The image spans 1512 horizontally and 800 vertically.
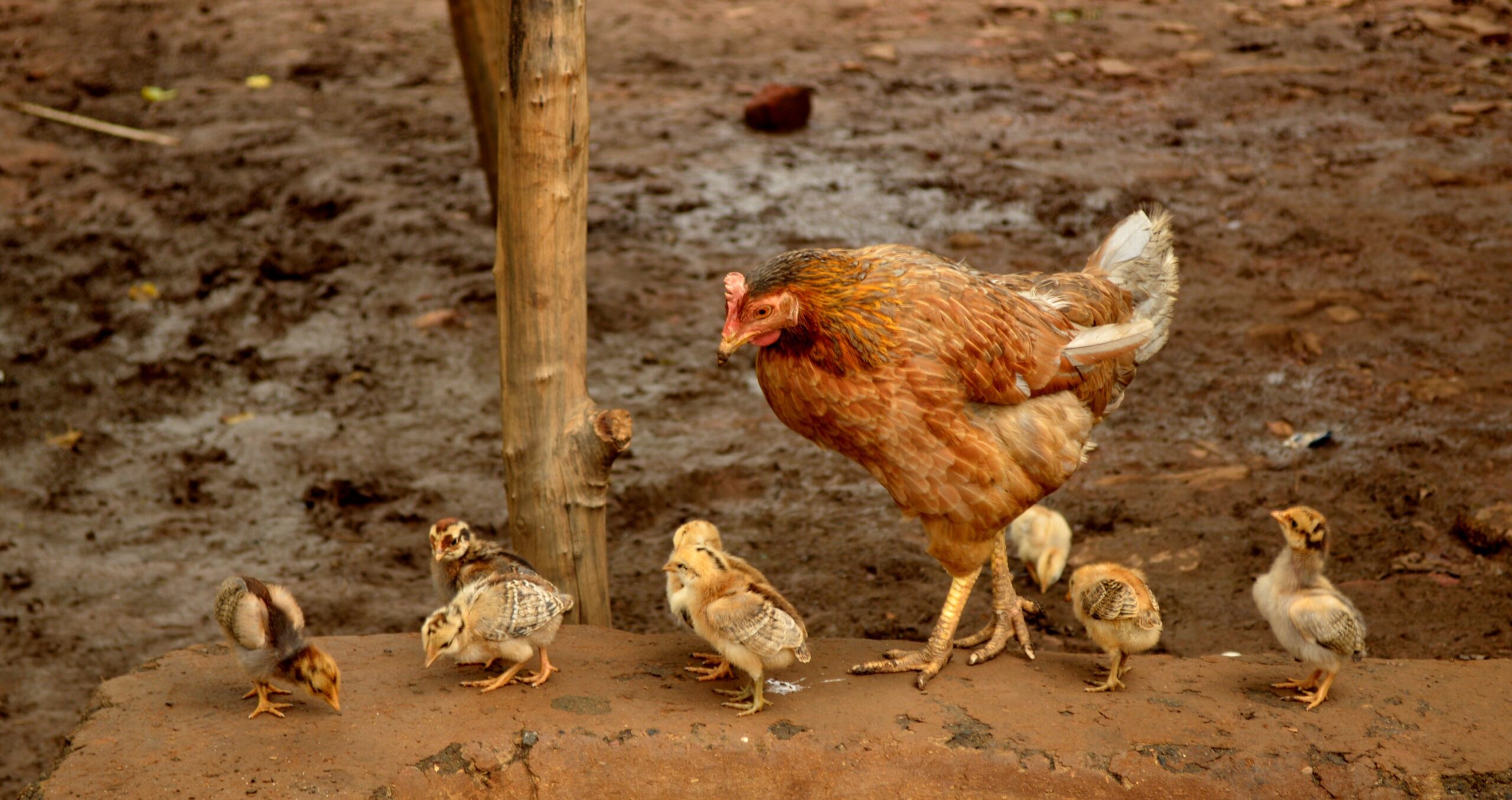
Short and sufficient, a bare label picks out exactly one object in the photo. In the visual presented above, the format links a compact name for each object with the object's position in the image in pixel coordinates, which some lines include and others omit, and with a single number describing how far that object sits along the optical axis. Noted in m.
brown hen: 3.96
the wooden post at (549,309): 4.30
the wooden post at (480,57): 7.50
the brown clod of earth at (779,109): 10.73
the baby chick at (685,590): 4.10
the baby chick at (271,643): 3.68
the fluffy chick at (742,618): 3.77
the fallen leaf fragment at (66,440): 6.93
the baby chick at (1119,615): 3.97
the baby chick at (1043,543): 5.52
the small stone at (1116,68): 11.80
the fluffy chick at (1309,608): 3.88
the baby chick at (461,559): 4.27
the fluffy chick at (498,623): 3.80
